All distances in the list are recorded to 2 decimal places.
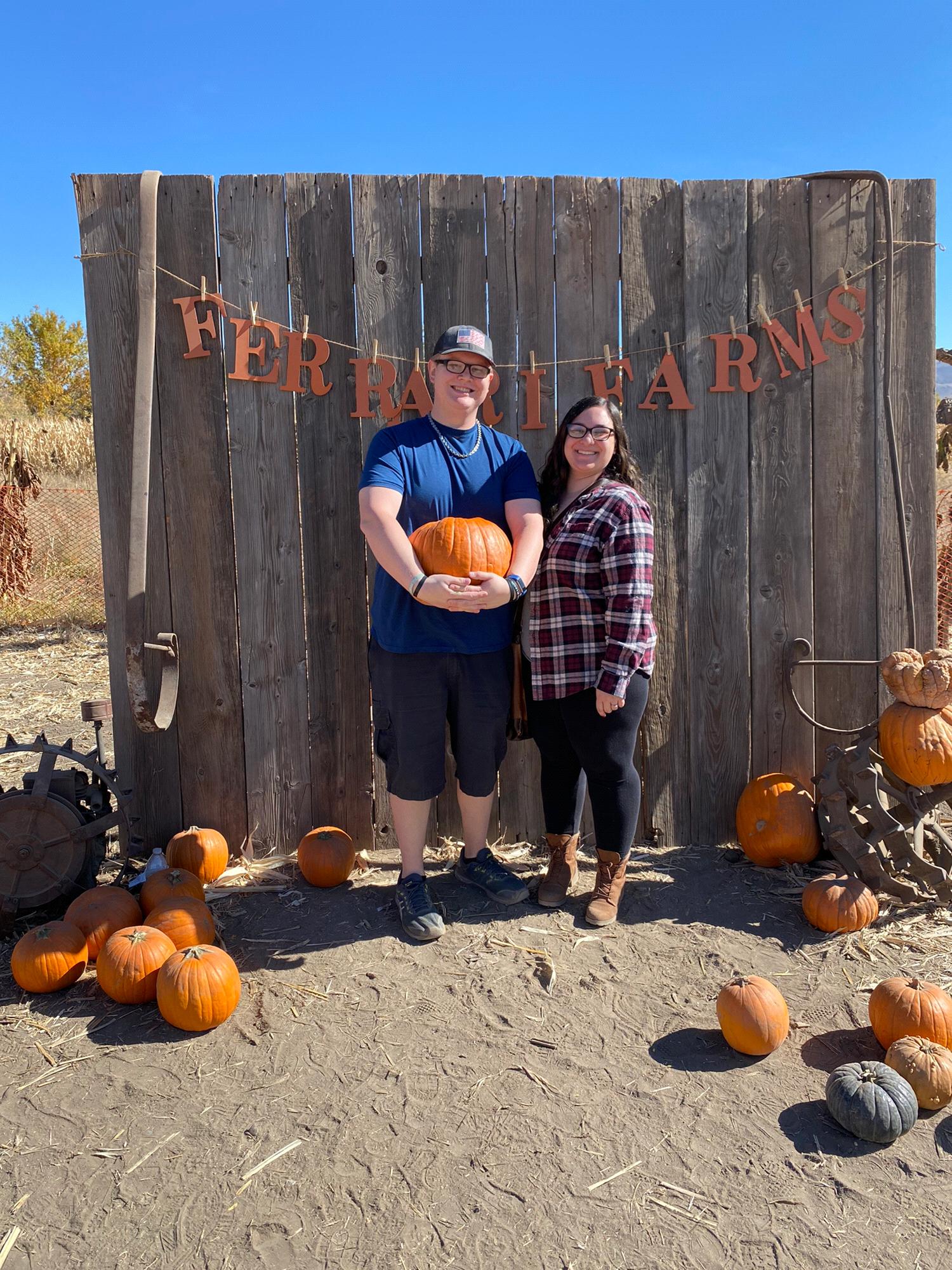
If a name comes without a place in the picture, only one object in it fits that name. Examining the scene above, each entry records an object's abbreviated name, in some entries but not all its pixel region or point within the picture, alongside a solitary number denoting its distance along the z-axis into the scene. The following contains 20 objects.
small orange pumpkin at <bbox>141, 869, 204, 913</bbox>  3.28
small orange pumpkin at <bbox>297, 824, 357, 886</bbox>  3.66
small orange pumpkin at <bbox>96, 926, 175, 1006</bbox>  2.80
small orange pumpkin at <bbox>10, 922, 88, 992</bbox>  2.88
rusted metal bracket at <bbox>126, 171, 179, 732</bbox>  3.45
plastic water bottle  3.60
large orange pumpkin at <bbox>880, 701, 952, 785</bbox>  3.34
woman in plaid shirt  3.12
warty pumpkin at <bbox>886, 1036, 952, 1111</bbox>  2.31
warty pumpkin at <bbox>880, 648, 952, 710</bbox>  3.34
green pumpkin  2.19
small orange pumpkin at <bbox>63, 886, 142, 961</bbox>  3.08
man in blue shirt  3.11
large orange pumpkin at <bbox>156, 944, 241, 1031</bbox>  2.67
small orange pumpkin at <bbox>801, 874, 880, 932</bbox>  3.24
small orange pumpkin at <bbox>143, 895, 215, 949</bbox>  3.04
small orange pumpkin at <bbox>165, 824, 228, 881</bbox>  3.76
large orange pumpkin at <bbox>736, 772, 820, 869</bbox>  3.73
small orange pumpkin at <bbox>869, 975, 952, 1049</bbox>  2.50
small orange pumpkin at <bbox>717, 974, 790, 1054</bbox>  2.54
